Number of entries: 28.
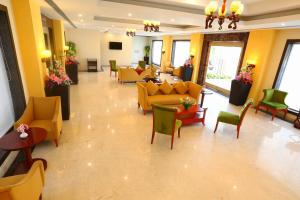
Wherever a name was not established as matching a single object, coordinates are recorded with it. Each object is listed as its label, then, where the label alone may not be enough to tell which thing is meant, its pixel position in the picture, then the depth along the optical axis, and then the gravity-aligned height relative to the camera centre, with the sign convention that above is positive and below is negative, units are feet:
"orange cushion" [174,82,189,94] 19.54 -4.04
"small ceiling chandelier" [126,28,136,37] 30.93 +2.64
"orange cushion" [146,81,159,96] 18.16 -3.99
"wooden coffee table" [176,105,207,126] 15.02 -5.59
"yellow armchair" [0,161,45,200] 5.32 -4.77
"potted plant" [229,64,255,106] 21.49 -3.78
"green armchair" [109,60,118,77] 33.22 -3.93
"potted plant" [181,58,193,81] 33.17 -3.55
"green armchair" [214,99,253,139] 13.70 -5.09
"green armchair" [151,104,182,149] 11.38 -4.57
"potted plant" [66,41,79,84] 26.32 -3.67
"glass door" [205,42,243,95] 26.30 -1.86
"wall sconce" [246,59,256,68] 21.47 -1.02
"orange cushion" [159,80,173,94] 18.95 -4.01
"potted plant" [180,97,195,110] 14.83 -4.35
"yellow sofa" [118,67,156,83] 28.58 -4.37
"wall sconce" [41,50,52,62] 14.17 -1.03
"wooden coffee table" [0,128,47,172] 8.25 -4.82
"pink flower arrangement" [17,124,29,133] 8.99 -4.41
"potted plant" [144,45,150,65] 54.19 -1.45
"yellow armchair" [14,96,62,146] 11.08 -4.78
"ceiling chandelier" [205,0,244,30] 9.14 +2.13
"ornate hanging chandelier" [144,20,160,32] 21.48 +2.72
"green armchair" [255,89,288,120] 18.07 -4.79
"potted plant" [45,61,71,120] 14.43 -3.51
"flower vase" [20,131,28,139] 8.83 -4.64
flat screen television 46.37 +0.08
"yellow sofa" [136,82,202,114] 17.13 -4.78
